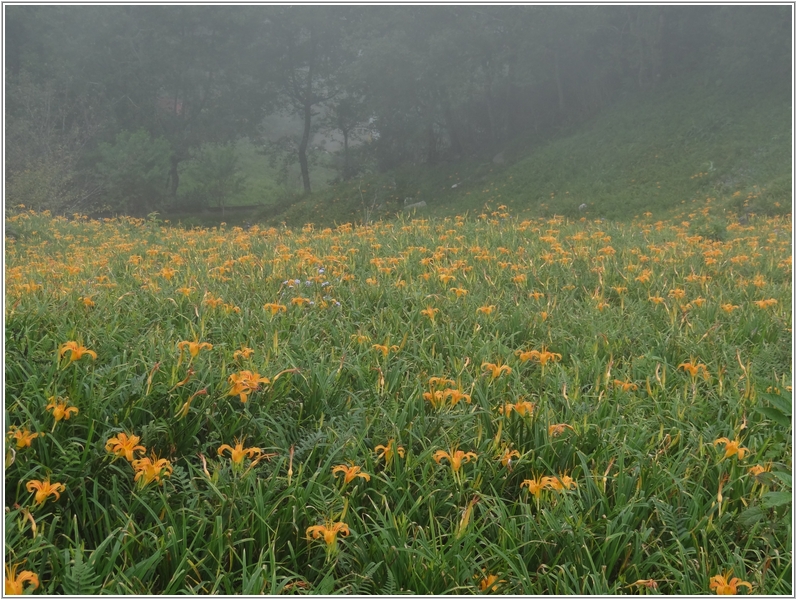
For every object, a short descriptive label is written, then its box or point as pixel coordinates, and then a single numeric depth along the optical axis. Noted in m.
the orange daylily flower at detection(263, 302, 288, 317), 3.20
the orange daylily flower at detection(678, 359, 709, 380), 2.60
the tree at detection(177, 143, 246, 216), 27.56
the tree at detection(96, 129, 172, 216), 25.48
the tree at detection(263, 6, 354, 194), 29.36
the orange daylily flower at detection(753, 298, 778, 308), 3.60
